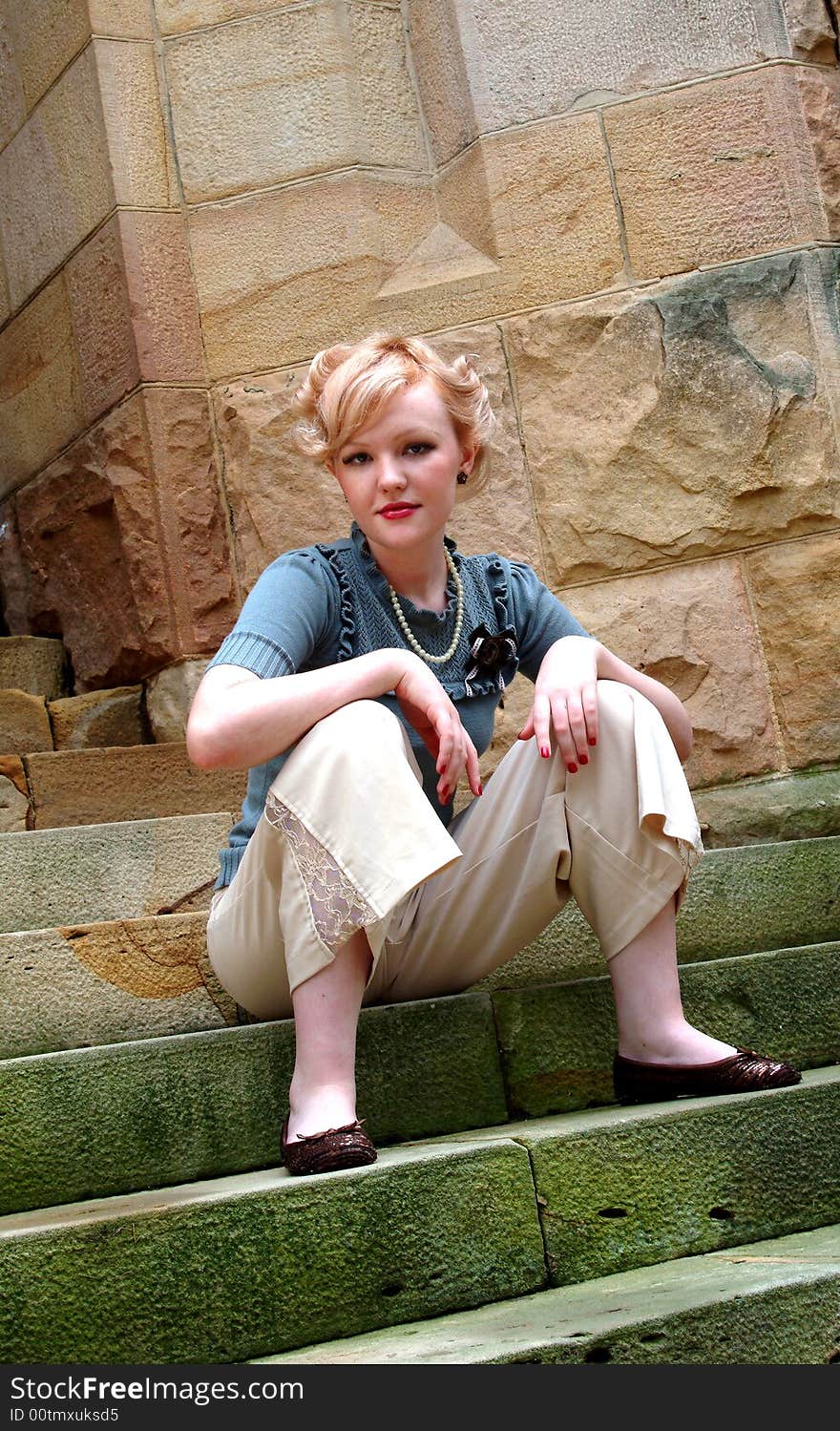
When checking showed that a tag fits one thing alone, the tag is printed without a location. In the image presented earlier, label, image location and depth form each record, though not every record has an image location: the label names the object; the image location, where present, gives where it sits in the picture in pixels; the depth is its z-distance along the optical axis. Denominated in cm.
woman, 179
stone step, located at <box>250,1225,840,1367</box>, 137
